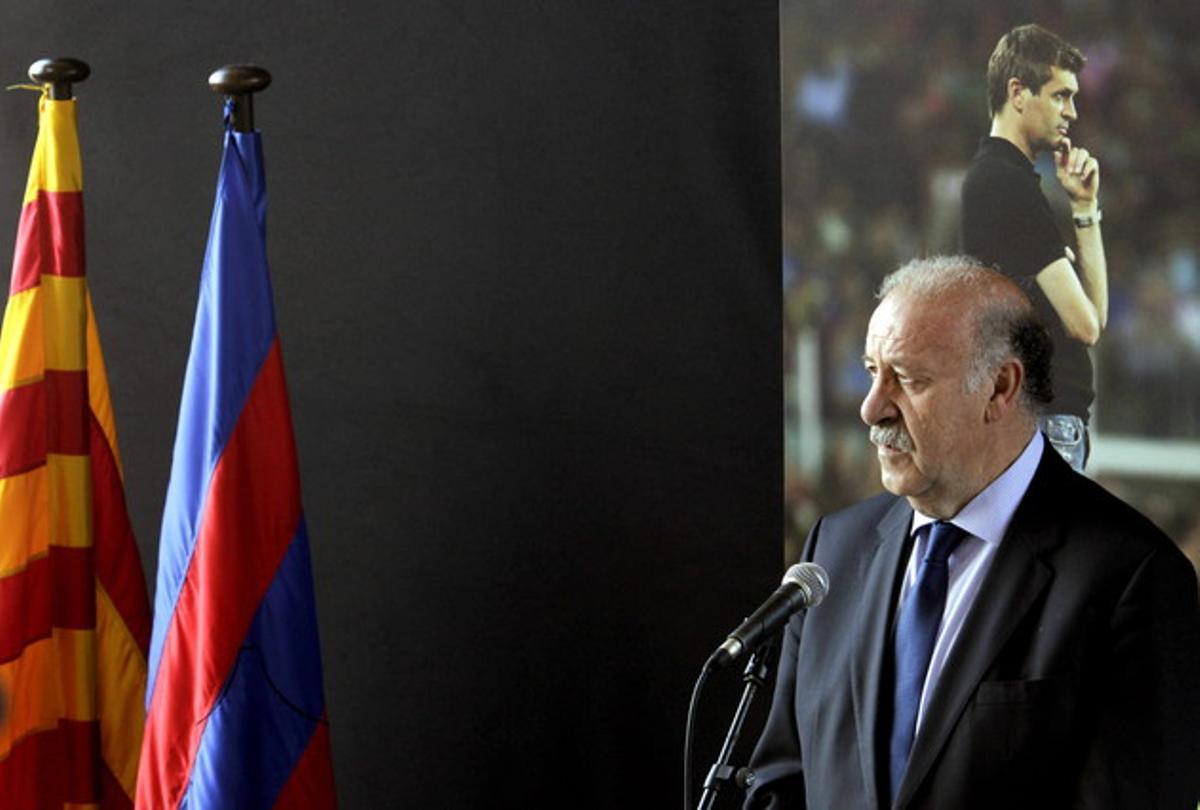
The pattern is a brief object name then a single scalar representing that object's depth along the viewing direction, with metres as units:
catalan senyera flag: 6.37
